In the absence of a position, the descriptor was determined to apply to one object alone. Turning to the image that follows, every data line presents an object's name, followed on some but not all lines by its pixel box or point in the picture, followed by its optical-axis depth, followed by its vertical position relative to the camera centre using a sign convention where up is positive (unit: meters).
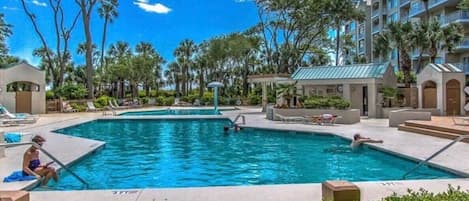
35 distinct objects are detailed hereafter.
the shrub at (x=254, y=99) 43.72 +0.17
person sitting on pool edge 7.66 -1.20
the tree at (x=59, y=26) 40.19 +7.66
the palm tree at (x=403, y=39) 30.73 +4.66
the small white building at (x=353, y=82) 24.08 +1.06
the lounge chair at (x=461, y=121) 15.90 -0.88
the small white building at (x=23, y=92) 29.14 +0.86
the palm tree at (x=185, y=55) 62.34 +6.78
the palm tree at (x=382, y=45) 38.22 +5.11
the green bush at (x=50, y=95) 39.11 +0.68
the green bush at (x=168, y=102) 46.47 -0.07
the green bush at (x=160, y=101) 46.62 +0.04
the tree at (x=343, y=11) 37.94 +8.02
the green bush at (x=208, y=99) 46.08 +0.22
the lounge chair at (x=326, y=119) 19.67 -0.87
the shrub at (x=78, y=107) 33.84 -0.40
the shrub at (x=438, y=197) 3.96 -0.92
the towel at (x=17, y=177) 7.48 -1.32
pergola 28.96 +1.49
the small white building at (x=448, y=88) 22.72 +0.60
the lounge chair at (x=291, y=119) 20.79 -0.91
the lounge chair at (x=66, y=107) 32.87 -0.39
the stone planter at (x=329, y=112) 20.52 -0.63
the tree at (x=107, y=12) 51.79 +11.15
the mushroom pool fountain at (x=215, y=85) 33.72 +1.27
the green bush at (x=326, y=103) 21.28 -0.14
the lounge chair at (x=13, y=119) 20.94 -0.82
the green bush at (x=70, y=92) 37.12 +0.88
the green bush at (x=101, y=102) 37.00 -0.02
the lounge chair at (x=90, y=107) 34.34 -0.42
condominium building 38.75 +9.16
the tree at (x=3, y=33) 28.67 +4.93
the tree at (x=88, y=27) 38.91 +6.97
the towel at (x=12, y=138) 12.86 -1.08
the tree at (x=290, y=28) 38.31 +7.07
